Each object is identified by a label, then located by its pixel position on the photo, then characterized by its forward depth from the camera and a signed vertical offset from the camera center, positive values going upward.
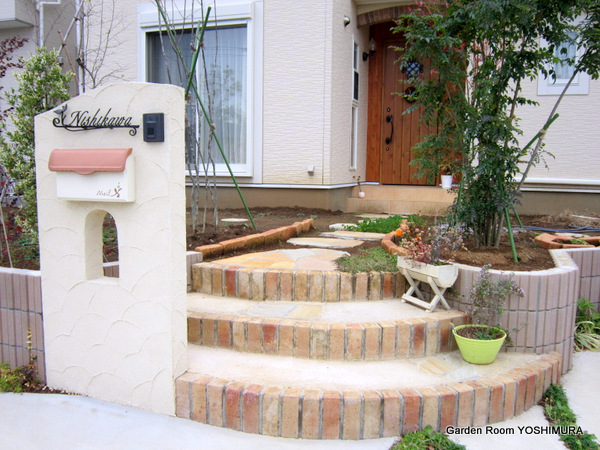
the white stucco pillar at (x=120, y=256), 2.51 -0.50
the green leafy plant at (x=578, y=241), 4.25 -0.62
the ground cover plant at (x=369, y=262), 3.52 -0.72
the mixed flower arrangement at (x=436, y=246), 3.14 -0.54
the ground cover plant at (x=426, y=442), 2.27 -1.30
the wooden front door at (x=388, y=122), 8.25 +0.79
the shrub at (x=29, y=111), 3.58 +0.38
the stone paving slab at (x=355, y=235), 4.96 -0.71
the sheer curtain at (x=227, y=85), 7.25 +1.22
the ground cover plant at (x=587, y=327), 3.59 -1.20
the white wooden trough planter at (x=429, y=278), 3.05 -0.71
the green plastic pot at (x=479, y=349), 2.77 -1.03
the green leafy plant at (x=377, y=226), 5.28 -0.64
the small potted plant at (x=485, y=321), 2.79 -0.94
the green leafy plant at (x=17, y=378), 2.86 -1.29
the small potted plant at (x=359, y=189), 7.81 -0.35
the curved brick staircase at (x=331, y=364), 2.37 -1.13
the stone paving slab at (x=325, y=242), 4.59 -0.74
